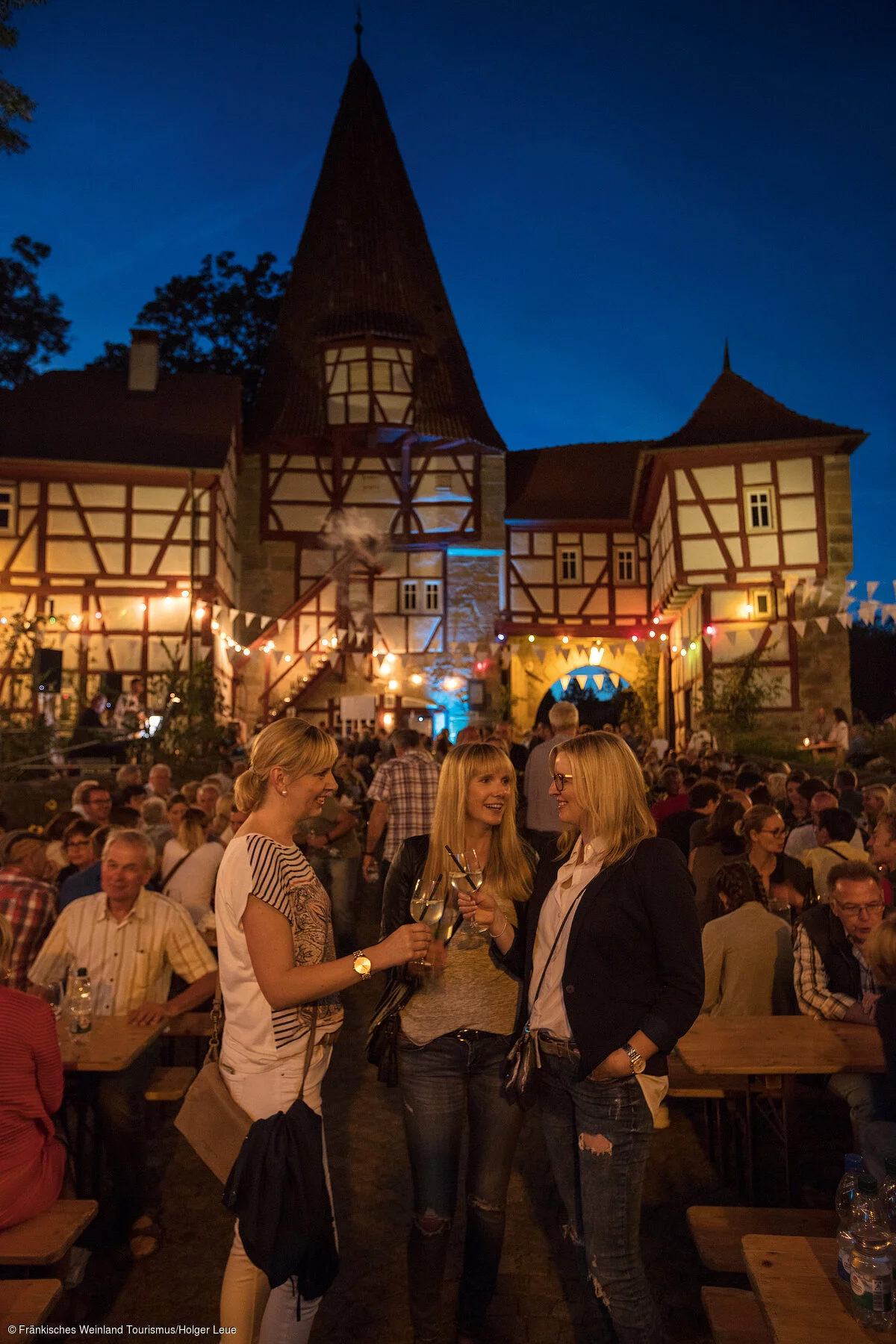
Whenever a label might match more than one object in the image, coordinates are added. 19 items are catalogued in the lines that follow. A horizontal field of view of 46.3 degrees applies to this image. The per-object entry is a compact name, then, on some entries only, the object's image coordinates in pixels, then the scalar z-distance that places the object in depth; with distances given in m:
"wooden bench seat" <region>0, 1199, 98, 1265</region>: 2.82
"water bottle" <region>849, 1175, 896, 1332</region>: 2.24
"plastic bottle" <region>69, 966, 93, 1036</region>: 3.97
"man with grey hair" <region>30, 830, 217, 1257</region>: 4.27
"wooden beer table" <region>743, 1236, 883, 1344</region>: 2.21
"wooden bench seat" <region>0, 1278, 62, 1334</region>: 2.53
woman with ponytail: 2.60
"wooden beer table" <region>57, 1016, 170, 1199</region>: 3.70
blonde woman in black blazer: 2.59
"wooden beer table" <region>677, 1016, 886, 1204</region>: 3.66
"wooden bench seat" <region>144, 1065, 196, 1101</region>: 4.32
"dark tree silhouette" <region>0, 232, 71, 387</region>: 36.38
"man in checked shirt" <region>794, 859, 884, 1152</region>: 4.09
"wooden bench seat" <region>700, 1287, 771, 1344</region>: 2.53
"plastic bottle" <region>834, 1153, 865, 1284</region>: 2.35
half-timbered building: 23.55
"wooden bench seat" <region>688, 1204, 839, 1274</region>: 2.95
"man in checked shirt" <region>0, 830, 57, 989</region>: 4.92
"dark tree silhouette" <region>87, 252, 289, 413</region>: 38.81
